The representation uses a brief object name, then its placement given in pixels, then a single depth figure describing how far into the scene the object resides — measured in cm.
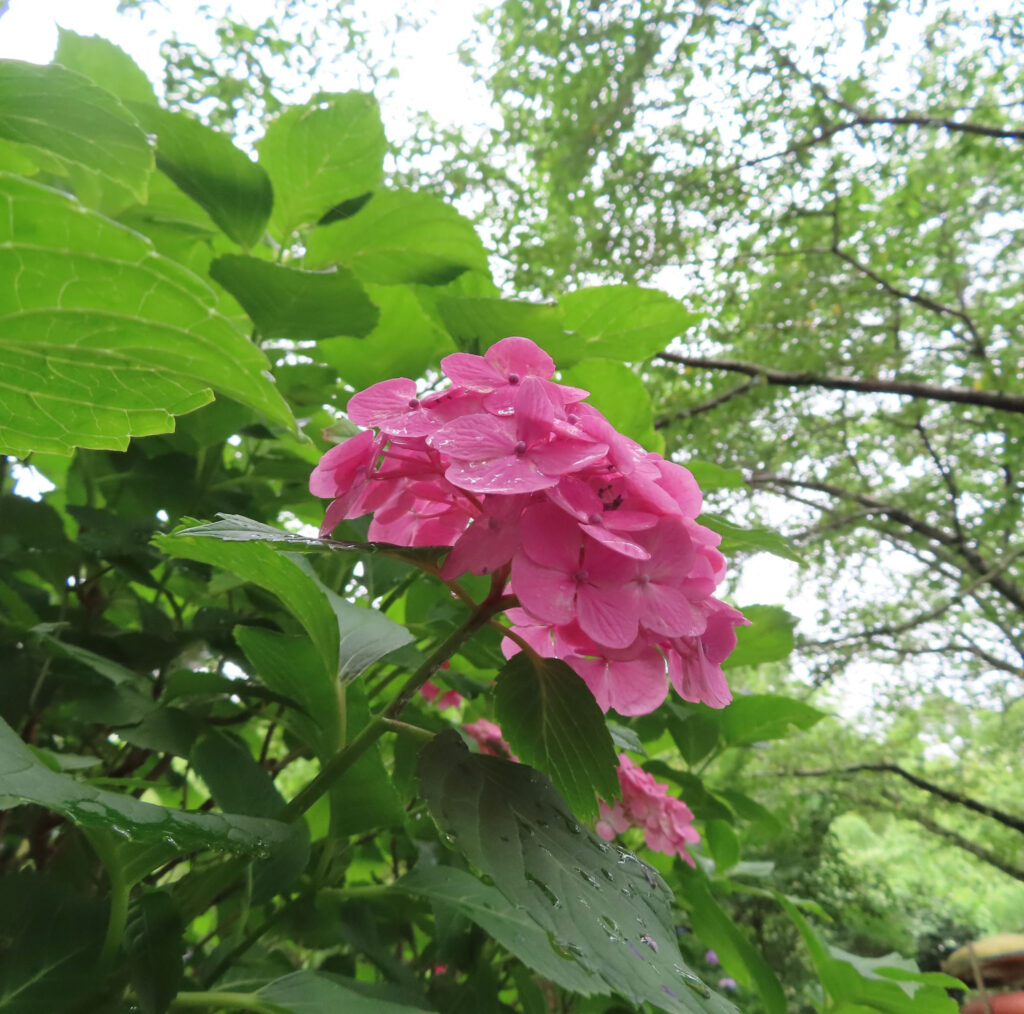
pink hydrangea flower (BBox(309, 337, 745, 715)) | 28
